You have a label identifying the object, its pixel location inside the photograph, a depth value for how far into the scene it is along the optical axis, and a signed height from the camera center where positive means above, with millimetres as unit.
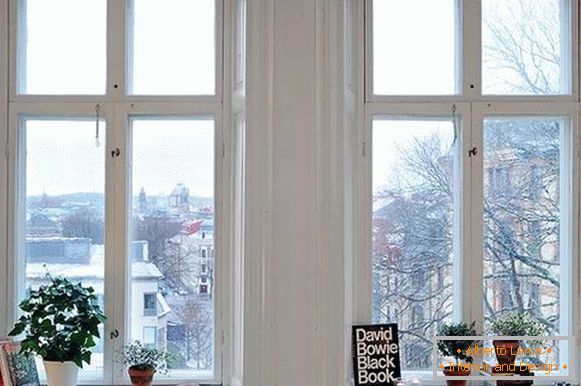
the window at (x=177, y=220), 3195 +4
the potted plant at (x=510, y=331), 3117 -498
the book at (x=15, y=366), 2965 -631
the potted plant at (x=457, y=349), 3113 -573
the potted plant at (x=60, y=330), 2941 -463
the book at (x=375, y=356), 3051 -597
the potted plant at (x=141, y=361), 3041 -625
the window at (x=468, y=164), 3213 +266
